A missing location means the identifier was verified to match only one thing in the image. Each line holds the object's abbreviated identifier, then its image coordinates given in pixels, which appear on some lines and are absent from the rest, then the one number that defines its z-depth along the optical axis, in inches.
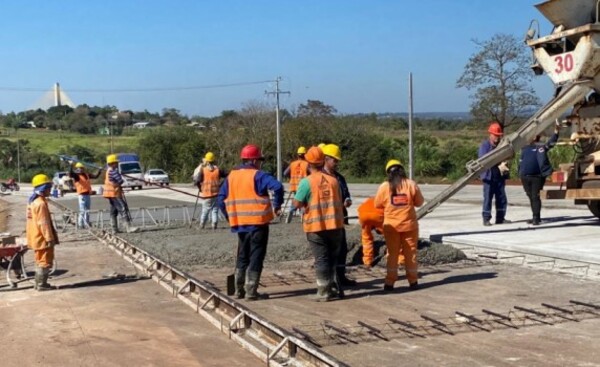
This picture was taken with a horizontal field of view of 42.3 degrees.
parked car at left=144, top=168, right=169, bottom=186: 1996.8
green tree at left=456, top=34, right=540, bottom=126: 1547.7
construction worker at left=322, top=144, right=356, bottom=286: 369.4
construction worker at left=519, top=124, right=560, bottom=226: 548.4
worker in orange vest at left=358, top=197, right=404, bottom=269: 419.8
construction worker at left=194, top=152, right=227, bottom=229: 653.9
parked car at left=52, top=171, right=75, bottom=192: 903.7
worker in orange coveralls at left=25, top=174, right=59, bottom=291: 411.5
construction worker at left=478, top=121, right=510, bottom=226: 554.3
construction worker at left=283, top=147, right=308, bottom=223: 640.6
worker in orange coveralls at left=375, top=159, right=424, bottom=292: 361.1
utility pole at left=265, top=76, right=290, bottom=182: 1411.0
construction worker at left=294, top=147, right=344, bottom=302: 342.0
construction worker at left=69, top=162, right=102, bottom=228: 721.6
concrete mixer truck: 461.1
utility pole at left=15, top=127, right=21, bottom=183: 2938.0
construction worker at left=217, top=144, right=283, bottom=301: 346.3
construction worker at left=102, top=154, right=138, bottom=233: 649.0
